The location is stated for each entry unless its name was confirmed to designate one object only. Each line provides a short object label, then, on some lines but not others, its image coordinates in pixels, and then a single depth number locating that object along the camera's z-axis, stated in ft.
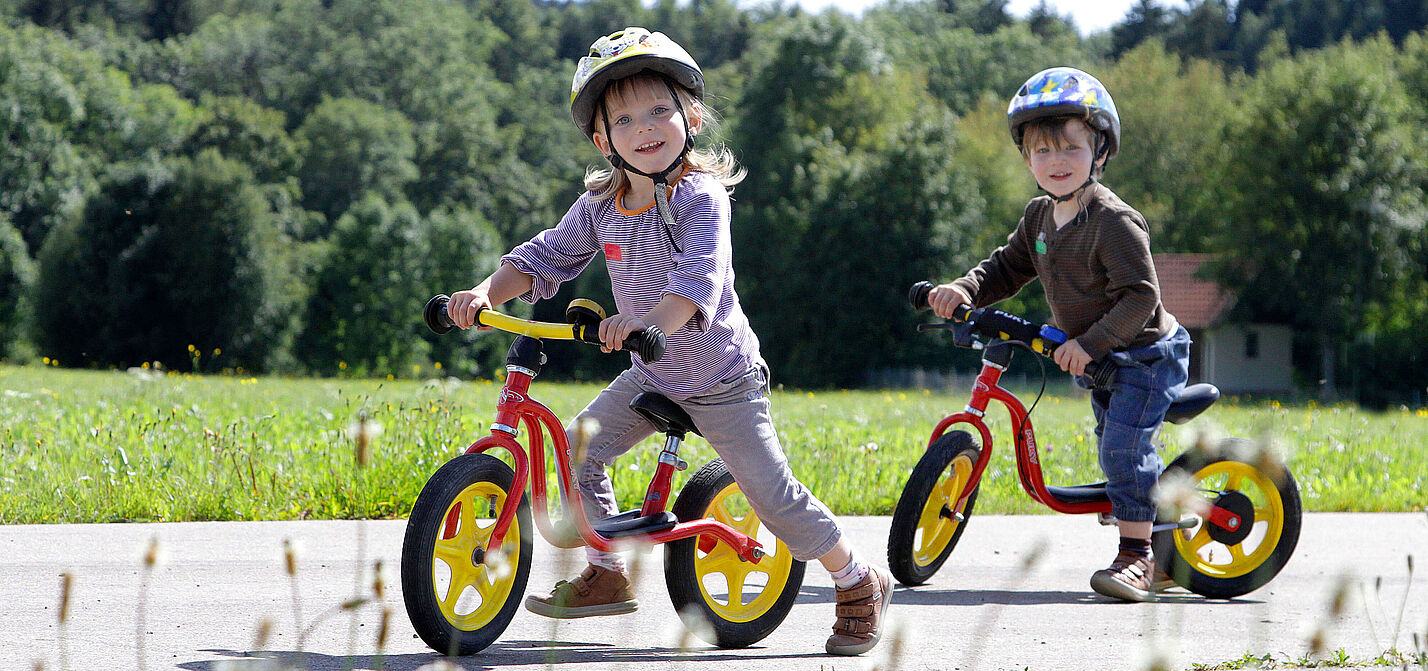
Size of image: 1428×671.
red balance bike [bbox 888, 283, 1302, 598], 16.80
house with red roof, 155.33
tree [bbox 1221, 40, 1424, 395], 128.88
